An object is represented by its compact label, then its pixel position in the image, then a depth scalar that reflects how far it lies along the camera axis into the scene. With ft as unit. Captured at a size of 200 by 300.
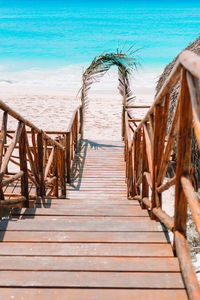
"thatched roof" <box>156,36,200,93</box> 22.05
